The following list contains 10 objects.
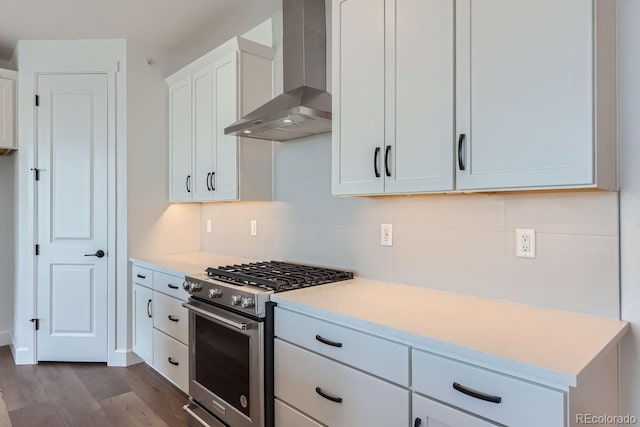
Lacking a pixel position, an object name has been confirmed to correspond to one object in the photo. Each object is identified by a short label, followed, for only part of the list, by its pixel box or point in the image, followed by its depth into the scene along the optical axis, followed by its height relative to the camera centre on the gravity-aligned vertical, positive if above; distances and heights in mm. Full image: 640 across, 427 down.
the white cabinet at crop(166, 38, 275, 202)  2770 +682
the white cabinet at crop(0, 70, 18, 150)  3354 +875
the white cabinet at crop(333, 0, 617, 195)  1280 +446
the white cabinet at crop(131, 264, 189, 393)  2684 -805
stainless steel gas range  1923 -654
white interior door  3357 +41
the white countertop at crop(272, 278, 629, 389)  1101 -395
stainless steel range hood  2279 +853
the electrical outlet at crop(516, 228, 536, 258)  1662 -123
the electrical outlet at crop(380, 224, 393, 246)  2203 -120
